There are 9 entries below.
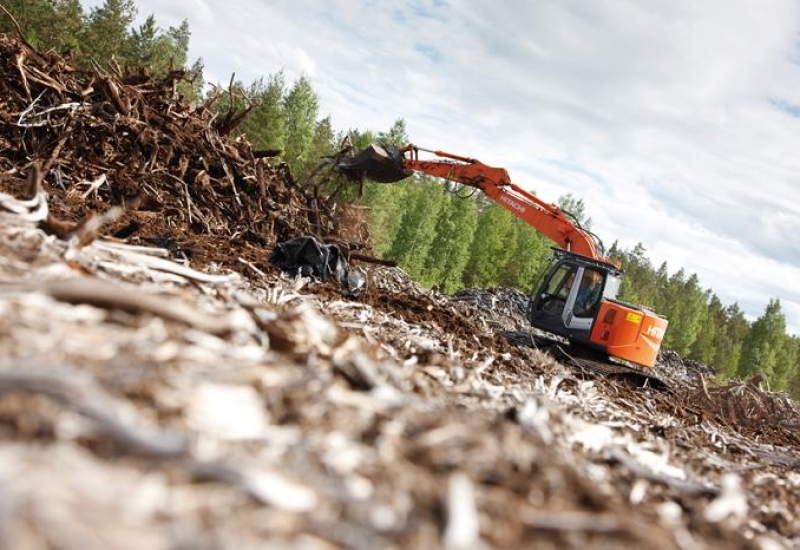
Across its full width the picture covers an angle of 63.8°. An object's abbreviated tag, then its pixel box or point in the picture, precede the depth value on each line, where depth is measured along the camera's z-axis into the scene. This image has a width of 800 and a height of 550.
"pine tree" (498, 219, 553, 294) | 59.81
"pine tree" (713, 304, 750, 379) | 72.88
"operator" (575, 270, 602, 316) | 11.93
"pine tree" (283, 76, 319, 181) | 38.62
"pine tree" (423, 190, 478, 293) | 52.19
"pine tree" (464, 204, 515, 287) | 57.66
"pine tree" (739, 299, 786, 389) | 65.69
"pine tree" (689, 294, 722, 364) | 73.31
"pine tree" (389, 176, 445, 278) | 47.69
